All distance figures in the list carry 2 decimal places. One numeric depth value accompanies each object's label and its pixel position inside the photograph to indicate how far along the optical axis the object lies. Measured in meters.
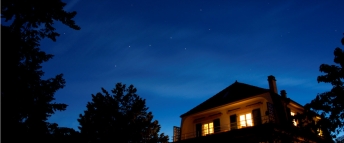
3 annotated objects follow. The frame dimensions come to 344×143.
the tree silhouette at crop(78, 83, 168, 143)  27.34
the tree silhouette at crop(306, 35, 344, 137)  16.67
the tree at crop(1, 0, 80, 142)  10.23
